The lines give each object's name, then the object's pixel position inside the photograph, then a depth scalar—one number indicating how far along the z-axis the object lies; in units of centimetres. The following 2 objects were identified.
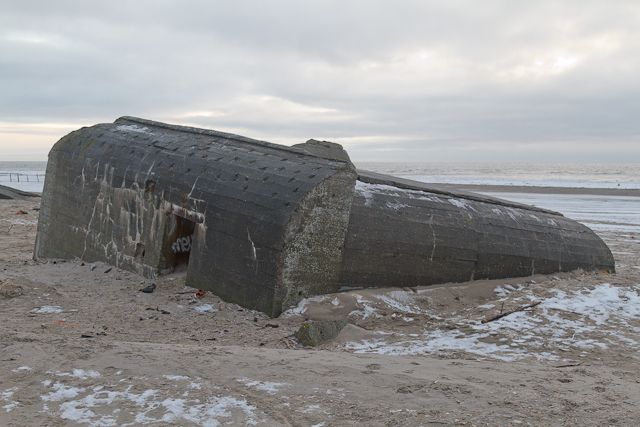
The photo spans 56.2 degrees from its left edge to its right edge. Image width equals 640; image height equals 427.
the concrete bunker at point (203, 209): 623
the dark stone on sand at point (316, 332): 548
